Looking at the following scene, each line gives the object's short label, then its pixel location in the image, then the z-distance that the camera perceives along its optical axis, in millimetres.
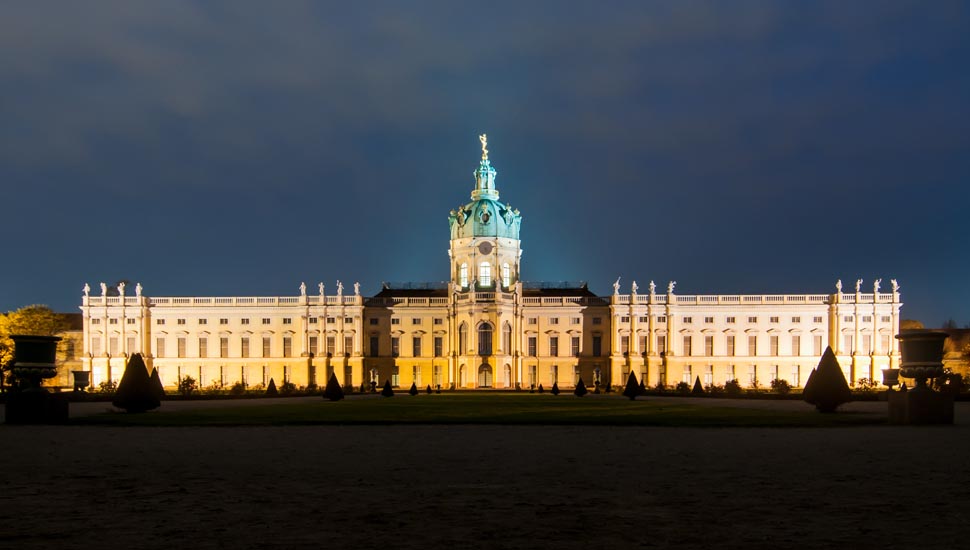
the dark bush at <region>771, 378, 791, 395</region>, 63406
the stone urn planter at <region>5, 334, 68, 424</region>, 29125
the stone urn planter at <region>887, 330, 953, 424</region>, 27547
